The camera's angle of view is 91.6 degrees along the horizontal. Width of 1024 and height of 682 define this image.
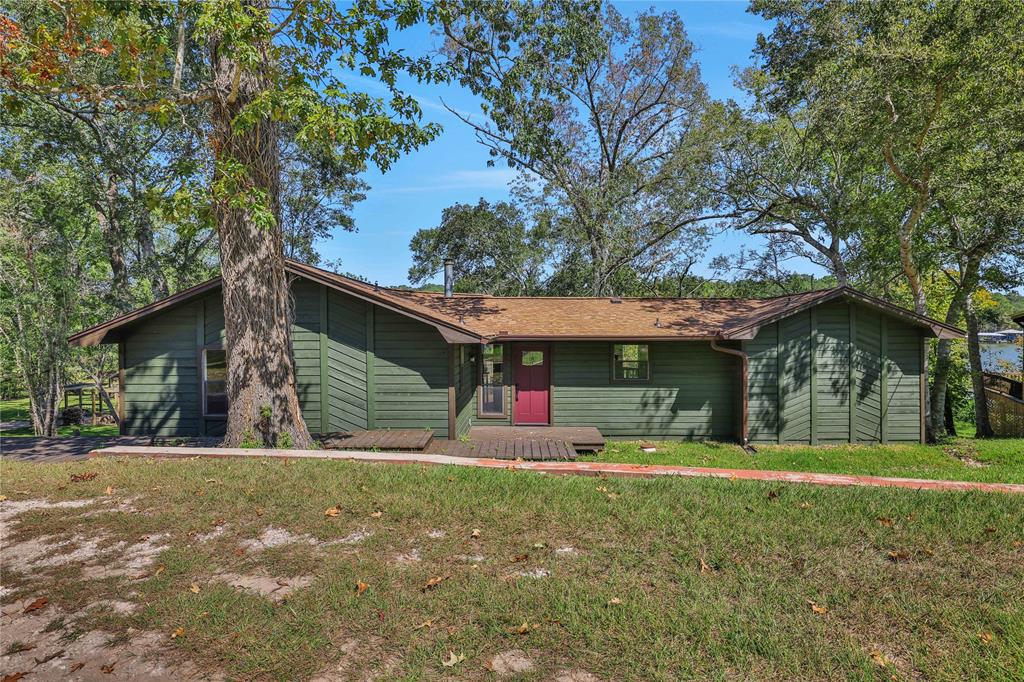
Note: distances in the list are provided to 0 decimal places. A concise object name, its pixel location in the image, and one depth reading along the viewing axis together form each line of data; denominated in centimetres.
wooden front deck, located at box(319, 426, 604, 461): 902
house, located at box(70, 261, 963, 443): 1070
